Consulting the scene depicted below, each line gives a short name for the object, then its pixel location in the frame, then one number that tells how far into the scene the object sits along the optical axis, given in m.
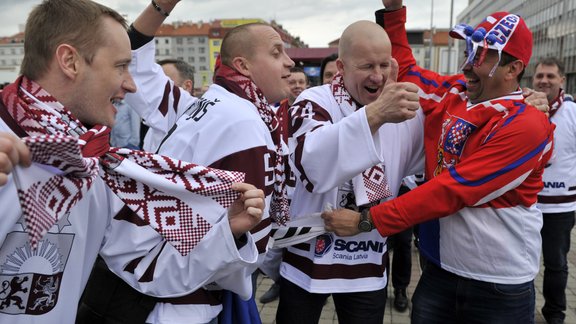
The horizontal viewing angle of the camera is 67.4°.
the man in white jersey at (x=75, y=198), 1.12
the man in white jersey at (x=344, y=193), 2.14
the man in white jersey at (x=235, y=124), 1.63
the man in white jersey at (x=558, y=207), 3.68
